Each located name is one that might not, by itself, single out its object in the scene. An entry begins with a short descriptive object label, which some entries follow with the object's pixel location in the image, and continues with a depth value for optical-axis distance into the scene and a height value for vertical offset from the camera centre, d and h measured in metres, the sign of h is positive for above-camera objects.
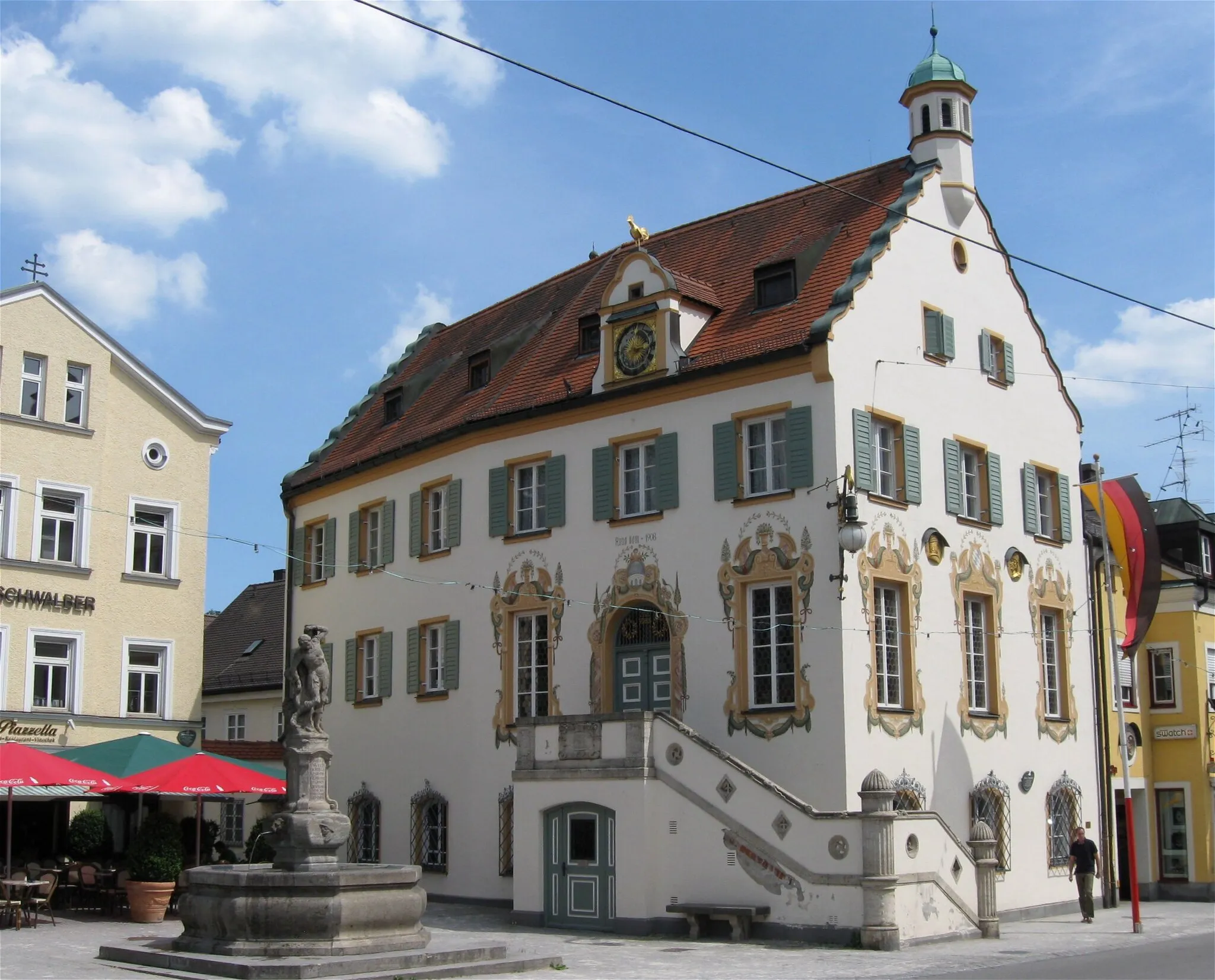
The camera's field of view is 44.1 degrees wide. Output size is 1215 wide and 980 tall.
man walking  25.19 -1.90
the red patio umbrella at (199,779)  23.50 -0.37
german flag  28.33 +3.57
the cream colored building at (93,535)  28.77 +4.36
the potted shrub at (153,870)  23.59 -1.79
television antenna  40.63 +7.33
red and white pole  22.69 -0.64
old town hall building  22.86 +2.88
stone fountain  16.61 -1.53
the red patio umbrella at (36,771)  22.03 -0.22
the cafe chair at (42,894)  22.48 -2.07
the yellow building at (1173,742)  33.31 +0.26
